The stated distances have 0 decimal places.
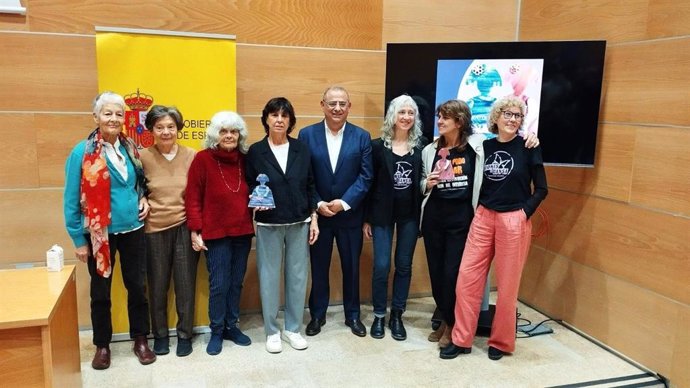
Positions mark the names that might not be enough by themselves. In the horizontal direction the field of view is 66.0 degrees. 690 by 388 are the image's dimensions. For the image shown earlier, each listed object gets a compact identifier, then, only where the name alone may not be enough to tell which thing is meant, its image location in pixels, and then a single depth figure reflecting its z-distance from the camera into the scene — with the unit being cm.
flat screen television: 346
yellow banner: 326
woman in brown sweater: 315
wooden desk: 199
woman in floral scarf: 287
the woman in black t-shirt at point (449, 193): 327
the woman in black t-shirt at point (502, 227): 313
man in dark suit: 339
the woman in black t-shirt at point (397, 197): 343
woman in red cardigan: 315
